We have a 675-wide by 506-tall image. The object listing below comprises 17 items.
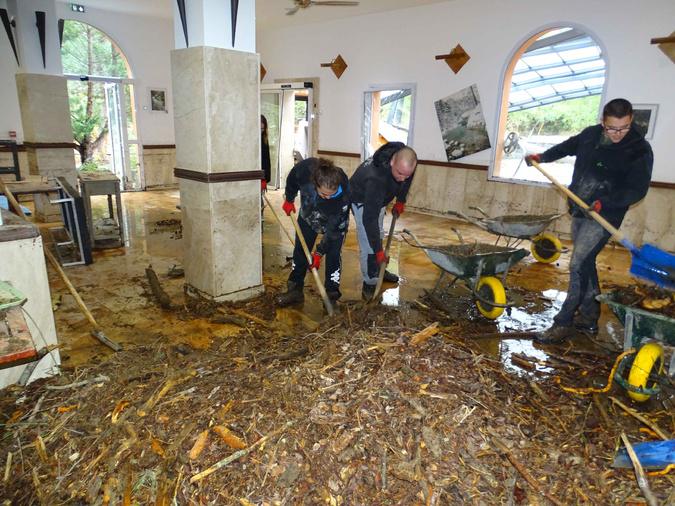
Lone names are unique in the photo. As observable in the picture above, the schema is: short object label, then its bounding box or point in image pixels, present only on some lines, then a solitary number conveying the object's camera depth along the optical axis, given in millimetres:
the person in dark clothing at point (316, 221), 3885
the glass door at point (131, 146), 10125
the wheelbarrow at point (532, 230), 4965
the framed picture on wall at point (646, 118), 5932
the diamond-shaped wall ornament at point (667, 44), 5598
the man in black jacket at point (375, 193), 3749
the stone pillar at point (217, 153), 3580
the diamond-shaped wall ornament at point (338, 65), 9656
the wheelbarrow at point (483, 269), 3762
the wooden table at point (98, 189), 5637
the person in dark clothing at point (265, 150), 7012
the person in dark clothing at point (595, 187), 3260
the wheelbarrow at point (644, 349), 2666
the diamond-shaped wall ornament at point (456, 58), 7648
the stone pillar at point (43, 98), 6875
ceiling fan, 5938
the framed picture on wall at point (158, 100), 10414
